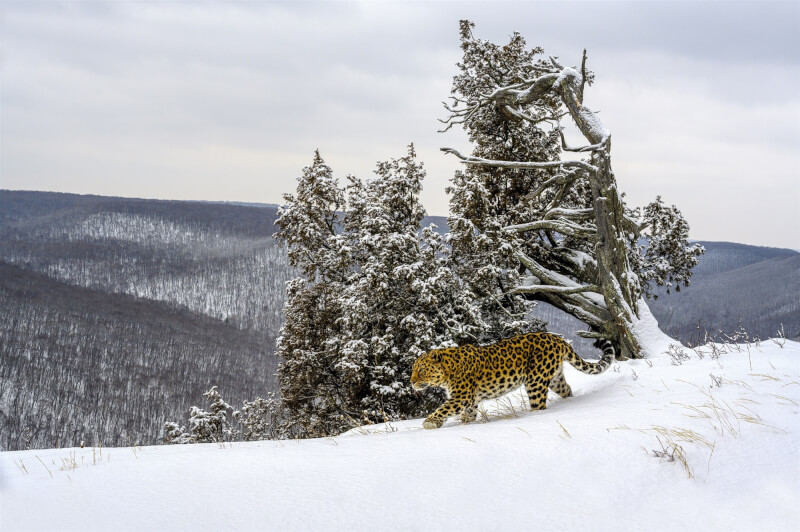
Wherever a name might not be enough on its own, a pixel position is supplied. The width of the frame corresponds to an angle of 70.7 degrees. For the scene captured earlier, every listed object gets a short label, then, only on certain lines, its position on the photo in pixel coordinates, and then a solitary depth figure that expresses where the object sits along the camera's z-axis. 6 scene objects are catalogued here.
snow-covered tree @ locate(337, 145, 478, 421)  15.41
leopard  6.87
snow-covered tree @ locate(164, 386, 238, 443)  22.00
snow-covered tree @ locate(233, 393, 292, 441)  20.81
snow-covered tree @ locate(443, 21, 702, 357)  14.27
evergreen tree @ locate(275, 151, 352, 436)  18.08
